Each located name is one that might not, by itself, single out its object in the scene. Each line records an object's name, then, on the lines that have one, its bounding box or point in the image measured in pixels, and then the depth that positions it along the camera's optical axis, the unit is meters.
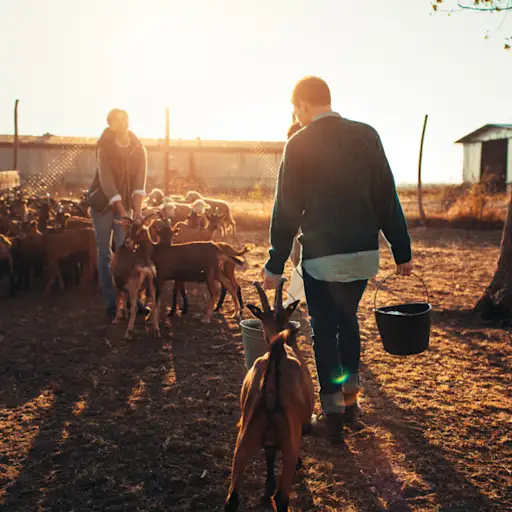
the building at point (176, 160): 41.72
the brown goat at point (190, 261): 7.83
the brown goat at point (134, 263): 7.38
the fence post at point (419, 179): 18.72
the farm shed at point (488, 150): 34.59
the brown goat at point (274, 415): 3.03
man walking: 3.81
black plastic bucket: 4.24
